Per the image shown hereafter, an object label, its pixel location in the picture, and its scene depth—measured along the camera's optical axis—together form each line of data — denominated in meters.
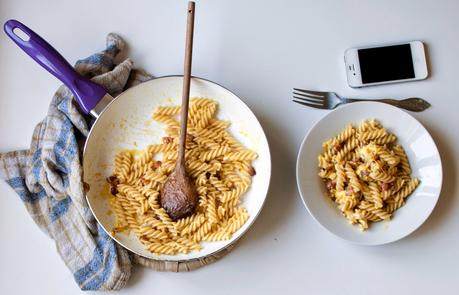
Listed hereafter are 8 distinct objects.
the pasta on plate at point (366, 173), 1.15
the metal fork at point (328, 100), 1.25
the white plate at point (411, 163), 1.16
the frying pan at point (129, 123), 1.15
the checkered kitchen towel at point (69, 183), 1.18
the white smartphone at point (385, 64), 1.25
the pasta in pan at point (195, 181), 1.17
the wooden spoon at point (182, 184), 1.13
